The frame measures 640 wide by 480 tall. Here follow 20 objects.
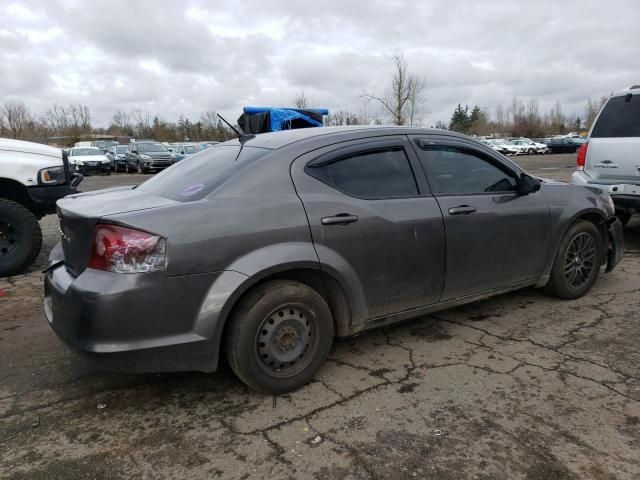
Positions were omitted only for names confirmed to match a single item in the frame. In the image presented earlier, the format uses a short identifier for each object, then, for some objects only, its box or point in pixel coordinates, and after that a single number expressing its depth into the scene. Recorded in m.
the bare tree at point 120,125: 84.19
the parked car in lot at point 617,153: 5.92
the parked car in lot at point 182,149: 29.18
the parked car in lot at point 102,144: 40.09
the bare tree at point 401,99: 38.83
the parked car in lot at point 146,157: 25.23
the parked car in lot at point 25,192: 5.43
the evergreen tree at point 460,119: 103.93
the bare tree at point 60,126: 71.81
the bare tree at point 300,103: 53.03
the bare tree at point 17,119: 60.03
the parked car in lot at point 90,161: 24.89
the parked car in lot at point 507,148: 44.38
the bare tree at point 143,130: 71.49
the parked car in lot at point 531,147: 45.16
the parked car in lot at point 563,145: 46.06
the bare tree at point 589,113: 100.83
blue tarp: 10.70
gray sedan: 2.51
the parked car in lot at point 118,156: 29.09
